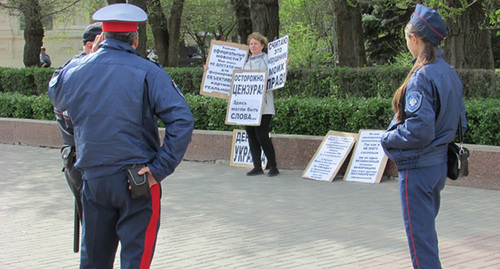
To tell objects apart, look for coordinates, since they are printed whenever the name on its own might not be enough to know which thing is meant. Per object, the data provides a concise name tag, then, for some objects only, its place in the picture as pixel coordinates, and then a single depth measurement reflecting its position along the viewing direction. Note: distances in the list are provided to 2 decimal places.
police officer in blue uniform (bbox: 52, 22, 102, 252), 4.25
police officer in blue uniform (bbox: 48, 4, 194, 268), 3.36
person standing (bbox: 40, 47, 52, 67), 31.83
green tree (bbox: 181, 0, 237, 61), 29.33
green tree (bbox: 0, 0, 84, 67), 17.09
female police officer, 3.74
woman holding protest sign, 8.76
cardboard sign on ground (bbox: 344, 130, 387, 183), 8.26
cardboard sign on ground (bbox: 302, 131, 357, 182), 8.51
